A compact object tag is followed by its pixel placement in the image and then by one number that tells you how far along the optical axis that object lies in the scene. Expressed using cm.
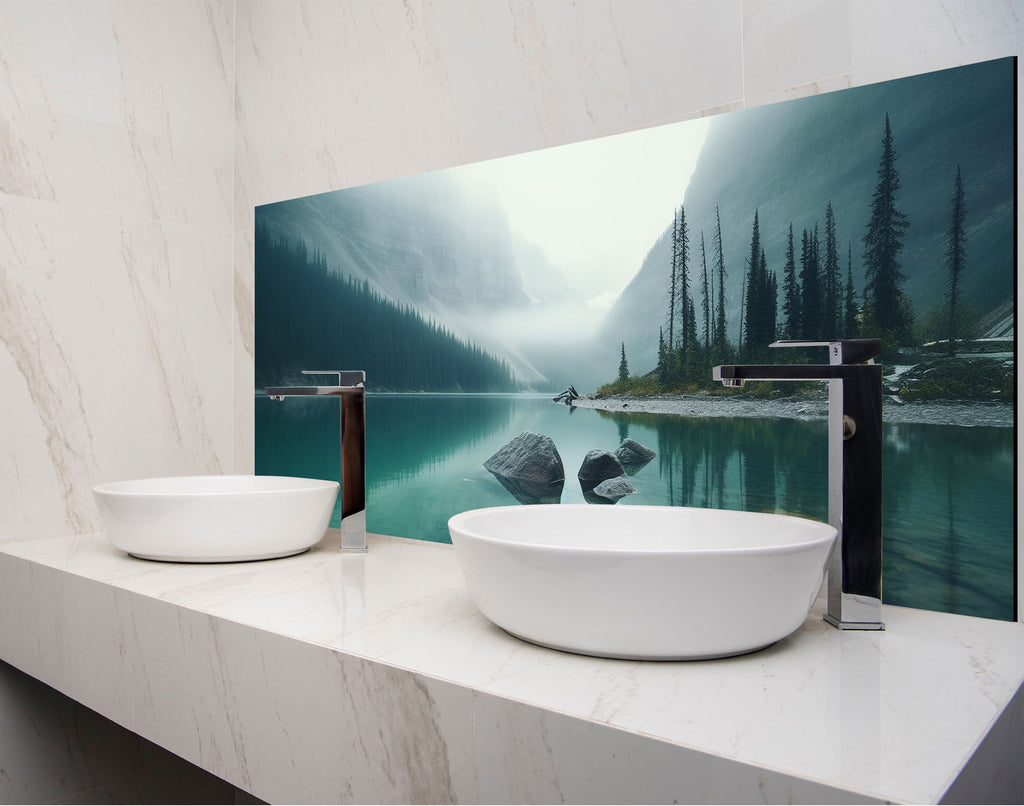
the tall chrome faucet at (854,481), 99
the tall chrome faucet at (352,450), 155
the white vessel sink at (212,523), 140
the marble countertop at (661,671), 66
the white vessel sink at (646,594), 81
